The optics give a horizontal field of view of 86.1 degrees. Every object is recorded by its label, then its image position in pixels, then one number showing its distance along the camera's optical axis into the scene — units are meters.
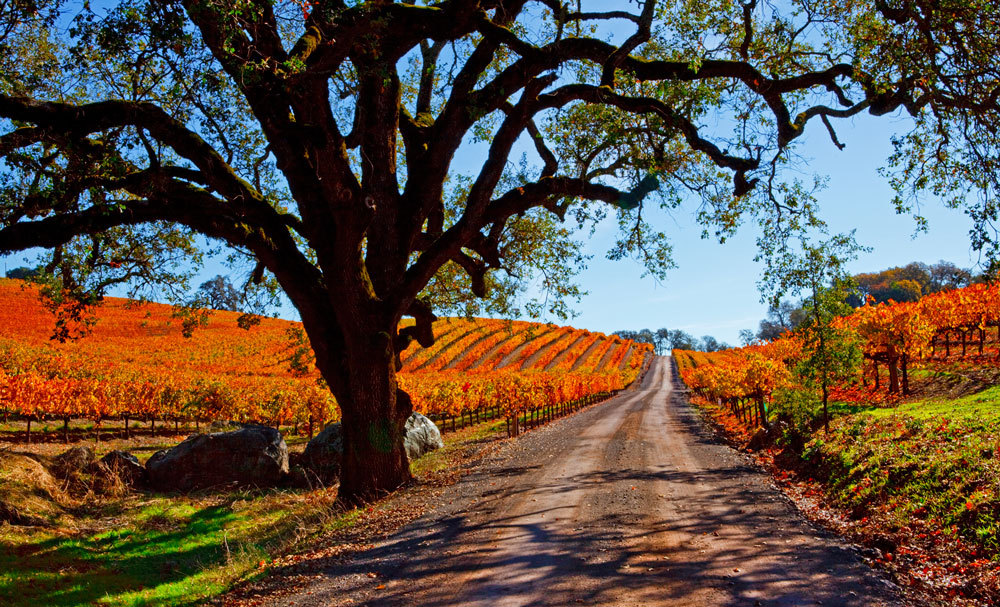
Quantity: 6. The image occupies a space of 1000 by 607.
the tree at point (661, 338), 185.12
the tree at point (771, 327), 117.98
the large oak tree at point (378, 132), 7.26
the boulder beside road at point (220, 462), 14.84
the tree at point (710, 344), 185.02
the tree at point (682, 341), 185.57
